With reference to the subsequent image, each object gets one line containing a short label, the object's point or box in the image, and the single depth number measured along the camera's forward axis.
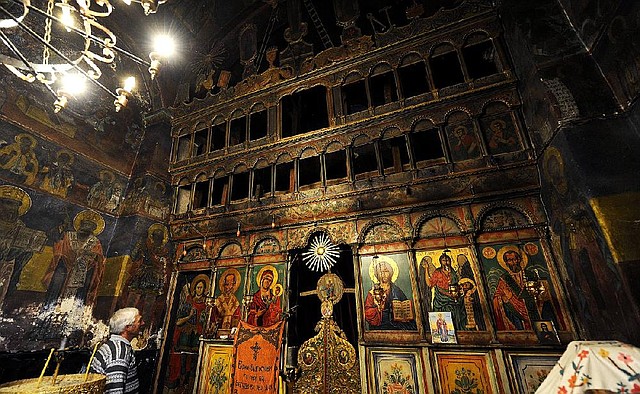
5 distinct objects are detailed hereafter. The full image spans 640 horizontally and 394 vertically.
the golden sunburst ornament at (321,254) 6.70
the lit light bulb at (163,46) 4.10
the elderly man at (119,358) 3.43
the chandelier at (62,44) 3.85
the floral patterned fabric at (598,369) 2.14
